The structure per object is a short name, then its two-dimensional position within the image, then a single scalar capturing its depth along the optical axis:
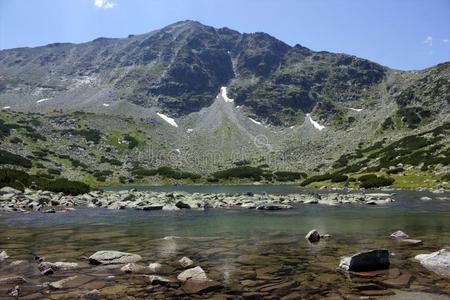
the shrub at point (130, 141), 173.40
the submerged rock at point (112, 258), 17.23
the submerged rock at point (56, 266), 15.87
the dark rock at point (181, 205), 45.47
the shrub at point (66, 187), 61.47
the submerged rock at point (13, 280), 14.08
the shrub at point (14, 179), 57.05
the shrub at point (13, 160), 97.19
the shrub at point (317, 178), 100.14
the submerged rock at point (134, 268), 15.78
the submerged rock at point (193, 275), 14.57
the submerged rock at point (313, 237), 23.05
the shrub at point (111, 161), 144.27
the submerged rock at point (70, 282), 13.71
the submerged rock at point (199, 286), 13.35
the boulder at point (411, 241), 21.55
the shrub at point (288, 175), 136.77
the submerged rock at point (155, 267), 15.92
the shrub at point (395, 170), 85.16
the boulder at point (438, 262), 15.51
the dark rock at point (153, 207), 44.53
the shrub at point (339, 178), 90.71
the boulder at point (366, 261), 15.67
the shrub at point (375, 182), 76.31
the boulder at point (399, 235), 23.48
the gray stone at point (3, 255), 18.12
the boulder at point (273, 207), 44.42
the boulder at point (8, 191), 51.16
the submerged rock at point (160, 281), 13.98
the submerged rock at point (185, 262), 16.86
